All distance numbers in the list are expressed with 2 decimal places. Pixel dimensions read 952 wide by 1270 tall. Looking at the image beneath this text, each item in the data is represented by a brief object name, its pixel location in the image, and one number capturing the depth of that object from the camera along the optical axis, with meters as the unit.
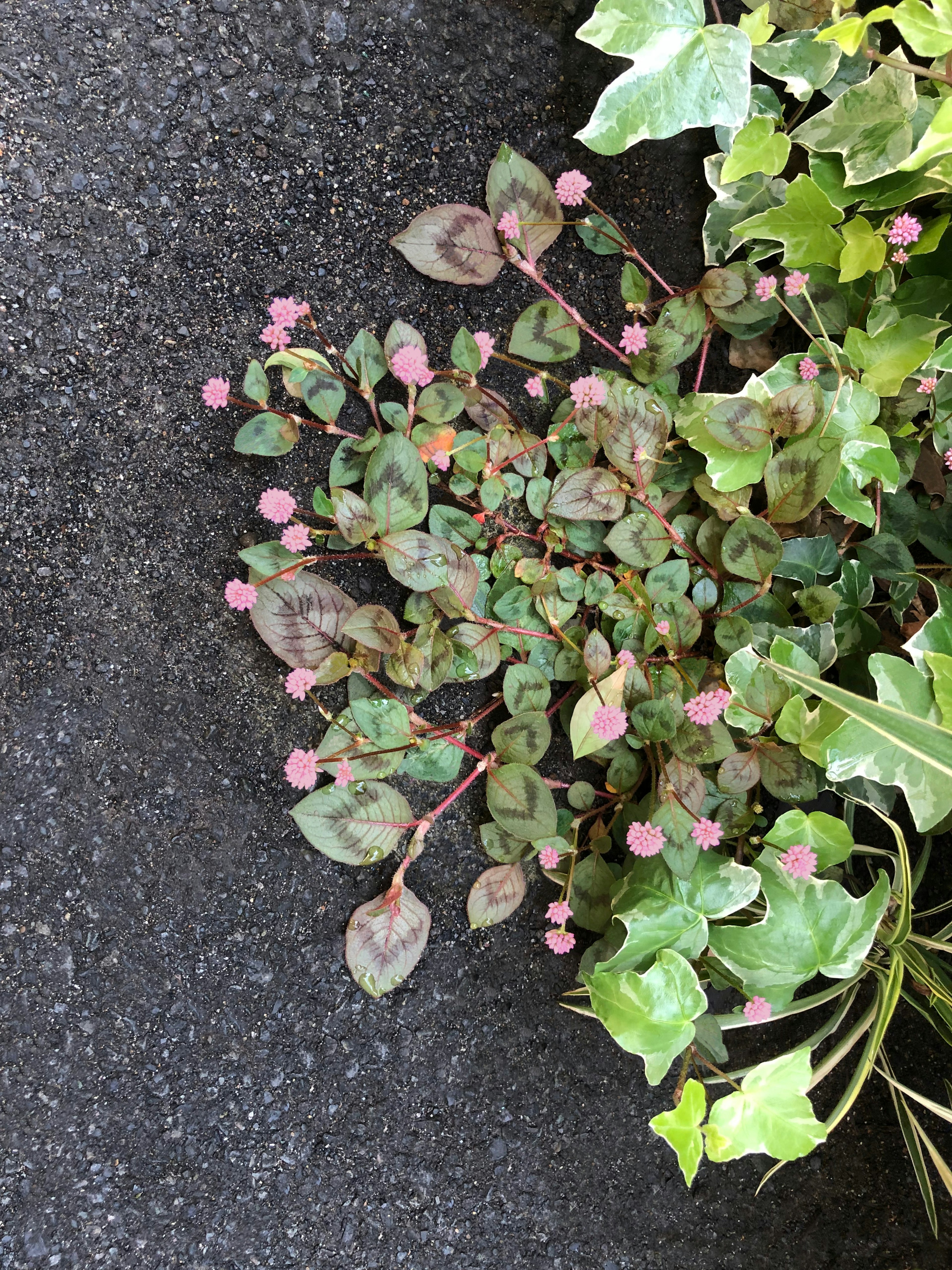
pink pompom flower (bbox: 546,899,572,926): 0.27
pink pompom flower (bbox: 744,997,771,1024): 0.27
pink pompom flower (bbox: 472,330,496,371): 0.27
